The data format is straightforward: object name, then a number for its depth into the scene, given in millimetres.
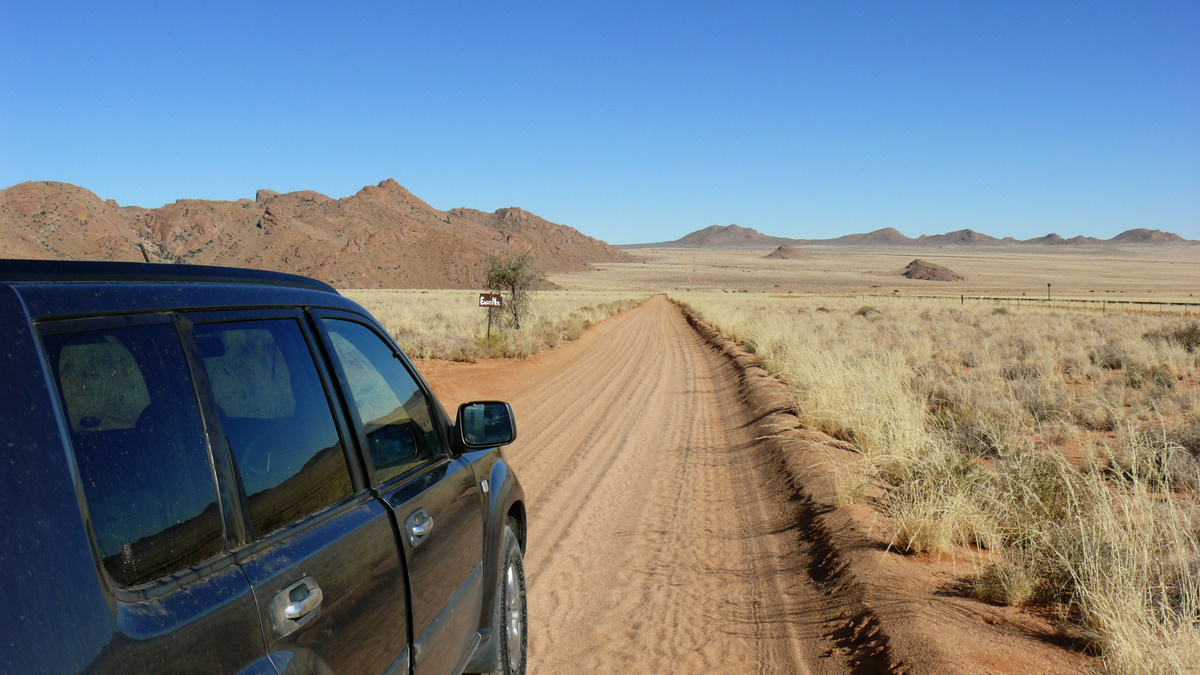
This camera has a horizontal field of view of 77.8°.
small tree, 27969
